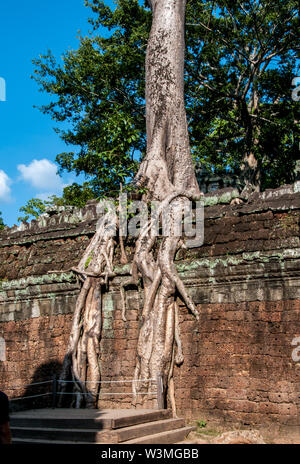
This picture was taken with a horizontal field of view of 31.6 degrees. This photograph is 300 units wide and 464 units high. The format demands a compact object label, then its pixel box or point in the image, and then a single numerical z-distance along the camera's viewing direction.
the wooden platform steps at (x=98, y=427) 6.15
